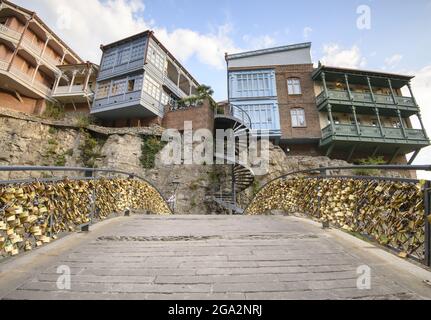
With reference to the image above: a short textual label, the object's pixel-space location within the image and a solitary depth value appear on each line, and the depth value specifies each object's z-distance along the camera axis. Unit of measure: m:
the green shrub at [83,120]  18.55
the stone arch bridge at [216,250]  2.09
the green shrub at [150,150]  17.75
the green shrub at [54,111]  21.02
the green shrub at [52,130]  17.80
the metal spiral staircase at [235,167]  14.11
